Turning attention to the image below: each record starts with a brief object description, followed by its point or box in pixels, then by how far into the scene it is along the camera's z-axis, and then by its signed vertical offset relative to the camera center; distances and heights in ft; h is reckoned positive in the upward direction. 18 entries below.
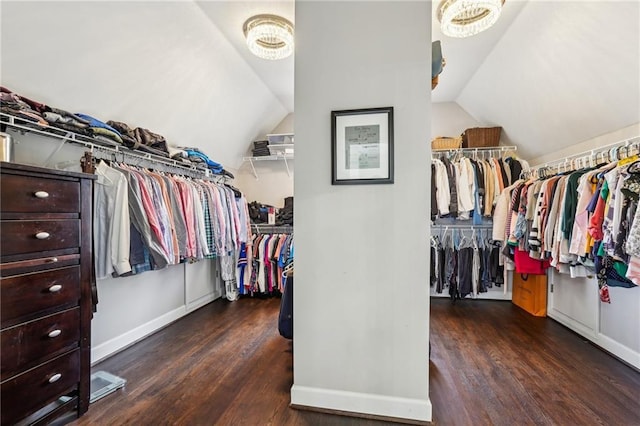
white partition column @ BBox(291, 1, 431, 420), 4.81 -0.32
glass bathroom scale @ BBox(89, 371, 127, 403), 5.41 -3.55
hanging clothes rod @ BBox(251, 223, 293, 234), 12.84 -0.83
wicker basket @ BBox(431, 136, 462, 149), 11.71 +2.81
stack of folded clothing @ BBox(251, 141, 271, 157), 13.28 +2.93
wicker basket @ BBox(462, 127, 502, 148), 11.32 +2.97
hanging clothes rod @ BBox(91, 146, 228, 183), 7.04 +1.43
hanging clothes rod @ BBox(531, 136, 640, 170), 6.13 +1.50
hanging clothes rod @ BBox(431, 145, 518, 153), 11.30 +2.48
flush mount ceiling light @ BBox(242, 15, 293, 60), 7.20 +4.62
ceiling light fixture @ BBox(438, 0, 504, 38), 6.13 +4.48
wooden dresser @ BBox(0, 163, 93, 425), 3.90 -1.25
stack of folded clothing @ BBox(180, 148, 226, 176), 9.39 +1.78
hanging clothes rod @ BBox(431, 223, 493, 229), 11.53 -0.67
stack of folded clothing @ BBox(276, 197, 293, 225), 12.87 -0.18
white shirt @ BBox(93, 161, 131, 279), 5.92 -0.26
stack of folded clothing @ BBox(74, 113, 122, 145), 6.08 +1.78
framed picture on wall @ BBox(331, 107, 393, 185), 4.87 +1.13
